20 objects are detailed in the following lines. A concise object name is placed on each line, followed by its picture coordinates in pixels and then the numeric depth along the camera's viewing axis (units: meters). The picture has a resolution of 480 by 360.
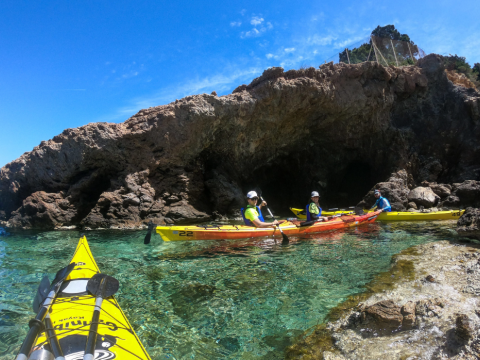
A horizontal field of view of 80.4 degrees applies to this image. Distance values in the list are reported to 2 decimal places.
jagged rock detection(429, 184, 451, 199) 12.73
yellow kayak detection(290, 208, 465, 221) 9.62
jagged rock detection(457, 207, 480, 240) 5.39
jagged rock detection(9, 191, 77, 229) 11.51
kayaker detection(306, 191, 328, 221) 8.65
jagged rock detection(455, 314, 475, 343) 2.08
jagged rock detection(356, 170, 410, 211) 12.35
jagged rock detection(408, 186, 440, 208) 12.03
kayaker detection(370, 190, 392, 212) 10.59
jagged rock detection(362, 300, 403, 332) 2.61
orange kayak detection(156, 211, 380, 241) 6.69
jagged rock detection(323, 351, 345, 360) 2.41
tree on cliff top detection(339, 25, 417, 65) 15.69
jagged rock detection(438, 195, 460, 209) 11.51
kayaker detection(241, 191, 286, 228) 7.07
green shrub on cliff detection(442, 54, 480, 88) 16.39
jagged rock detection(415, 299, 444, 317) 2.62
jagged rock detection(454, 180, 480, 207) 11.20
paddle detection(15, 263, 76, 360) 2.04
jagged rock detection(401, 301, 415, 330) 2.57
